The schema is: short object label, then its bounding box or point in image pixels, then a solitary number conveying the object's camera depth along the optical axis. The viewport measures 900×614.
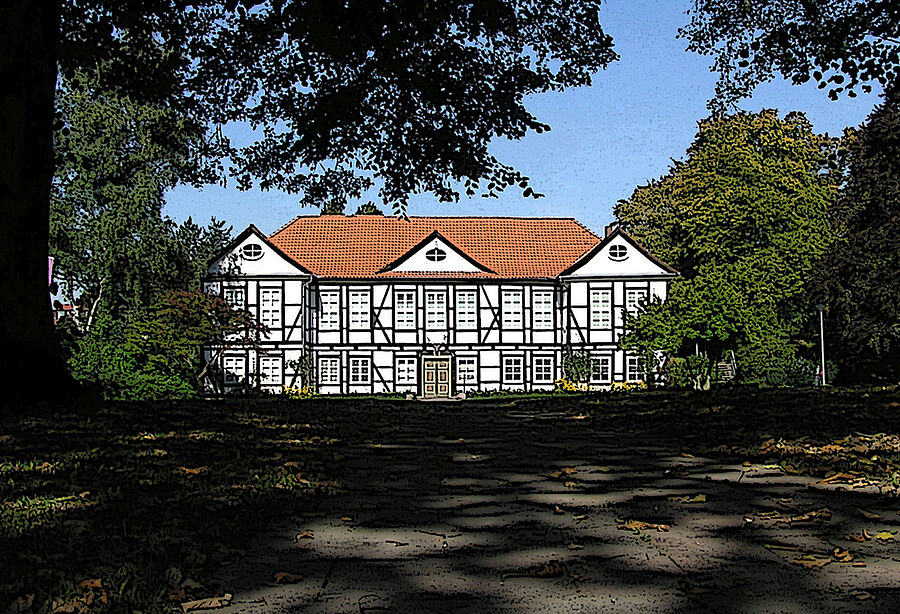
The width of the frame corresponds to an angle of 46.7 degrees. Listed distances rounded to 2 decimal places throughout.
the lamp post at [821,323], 40.12
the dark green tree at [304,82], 11.58
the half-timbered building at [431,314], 45.47
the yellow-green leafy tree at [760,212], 45.66
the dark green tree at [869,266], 39.88
